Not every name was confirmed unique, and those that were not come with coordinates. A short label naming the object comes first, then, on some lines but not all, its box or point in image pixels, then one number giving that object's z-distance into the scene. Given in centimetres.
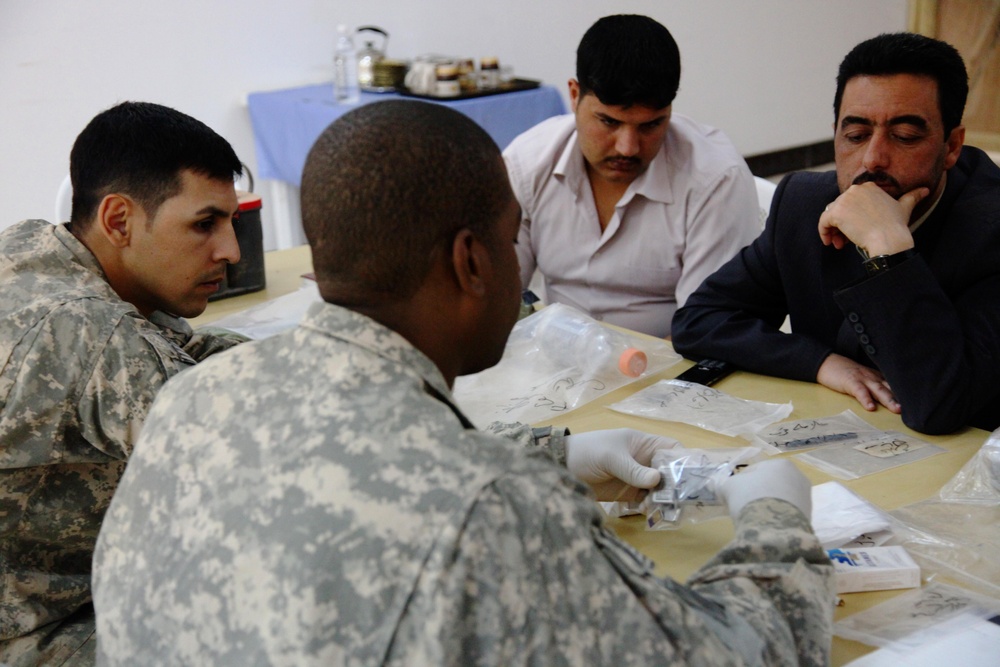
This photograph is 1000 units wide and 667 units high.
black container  229
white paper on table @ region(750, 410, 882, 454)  152
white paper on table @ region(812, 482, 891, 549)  122
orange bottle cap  180
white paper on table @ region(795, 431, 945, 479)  144
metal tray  391
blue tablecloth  386
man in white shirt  215
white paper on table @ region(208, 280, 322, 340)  208
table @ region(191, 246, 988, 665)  122
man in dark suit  161
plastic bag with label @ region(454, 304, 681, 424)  173
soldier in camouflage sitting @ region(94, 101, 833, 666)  76
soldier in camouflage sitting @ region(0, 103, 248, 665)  129
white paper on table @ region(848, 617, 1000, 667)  101
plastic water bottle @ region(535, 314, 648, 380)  182
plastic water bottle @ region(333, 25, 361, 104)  405
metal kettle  413
